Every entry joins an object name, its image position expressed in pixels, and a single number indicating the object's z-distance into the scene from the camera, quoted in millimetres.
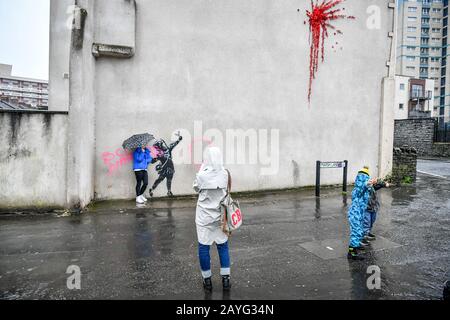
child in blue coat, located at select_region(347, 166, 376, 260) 5168
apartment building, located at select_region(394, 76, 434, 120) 62719
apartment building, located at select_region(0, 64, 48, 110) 66375
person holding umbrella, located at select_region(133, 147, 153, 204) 8797
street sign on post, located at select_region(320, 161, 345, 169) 10273
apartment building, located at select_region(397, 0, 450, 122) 82562
